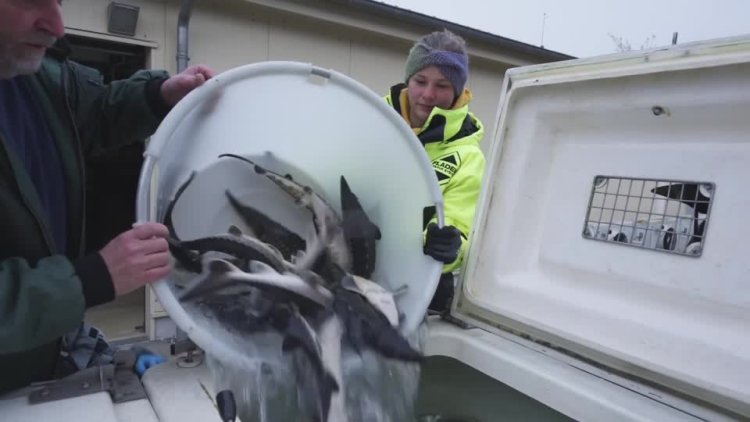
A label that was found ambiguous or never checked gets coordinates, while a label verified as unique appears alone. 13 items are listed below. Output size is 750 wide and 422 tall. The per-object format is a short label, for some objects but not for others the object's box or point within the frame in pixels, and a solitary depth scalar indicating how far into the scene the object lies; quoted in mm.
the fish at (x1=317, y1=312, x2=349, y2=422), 1059
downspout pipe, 3309
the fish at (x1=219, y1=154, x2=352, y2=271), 1483
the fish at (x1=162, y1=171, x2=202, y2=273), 1237
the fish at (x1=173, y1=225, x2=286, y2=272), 1326
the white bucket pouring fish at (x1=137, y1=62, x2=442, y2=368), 1260
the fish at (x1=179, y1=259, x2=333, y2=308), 1240
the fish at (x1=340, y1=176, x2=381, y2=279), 1505
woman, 1767
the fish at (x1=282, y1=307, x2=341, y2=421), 1080
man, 847
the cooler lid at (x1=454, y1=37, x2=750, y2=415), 1140
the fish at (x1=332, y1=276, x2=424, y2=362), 1281
